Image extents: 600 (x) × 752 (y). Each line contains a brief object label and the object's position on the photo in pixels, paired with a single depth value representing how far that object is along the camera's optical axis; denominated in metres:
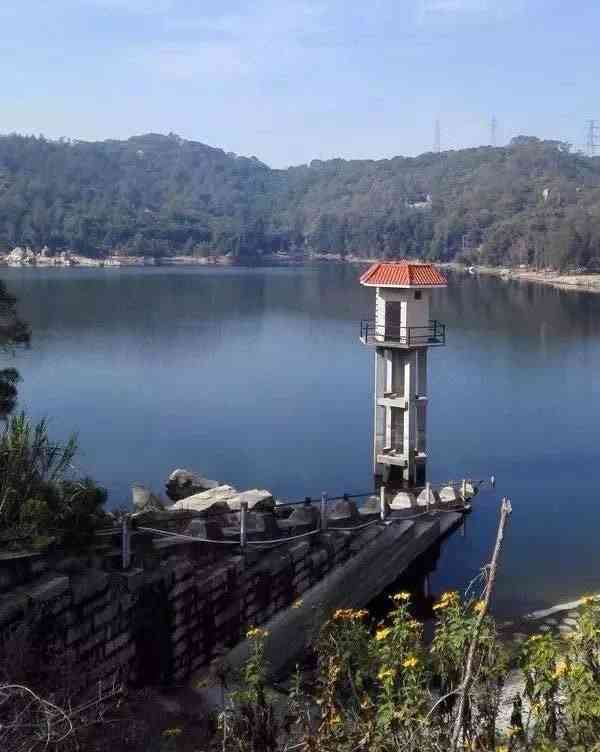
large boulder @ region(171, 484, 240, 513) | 14.55
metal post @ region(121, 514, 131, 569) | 8.47
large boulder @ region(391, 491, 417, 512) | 15.24
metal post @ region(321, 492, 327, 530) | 11.92
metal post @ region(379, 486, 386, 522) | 13.65
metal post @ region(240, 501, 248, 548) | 10.12
